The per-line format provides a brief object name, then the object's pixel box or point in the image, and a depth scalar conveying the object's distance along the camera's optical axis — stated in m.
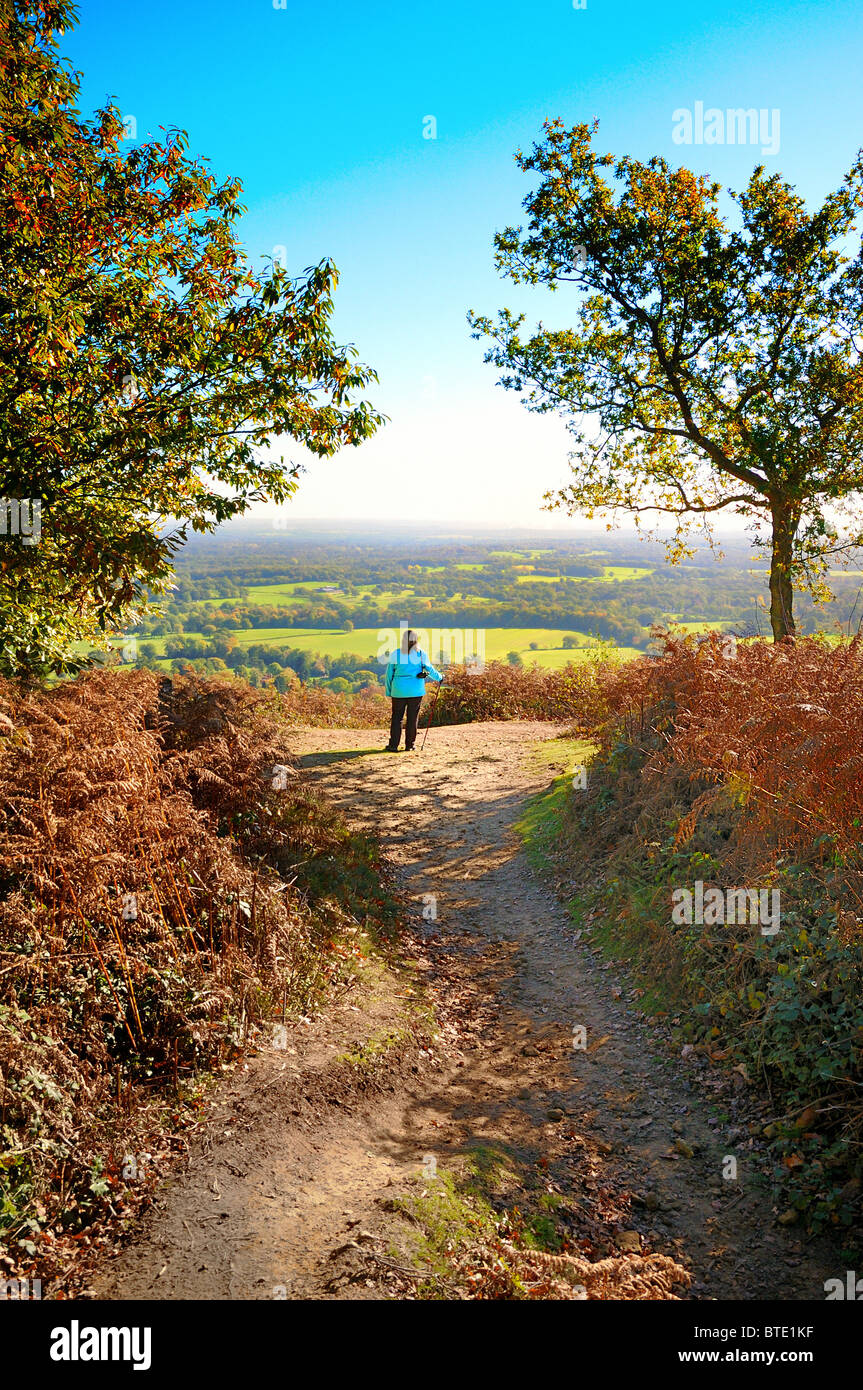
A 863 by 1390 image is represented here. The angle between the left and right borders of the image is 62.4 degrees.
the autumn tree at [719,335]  13.12
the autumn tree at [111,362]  5.98
